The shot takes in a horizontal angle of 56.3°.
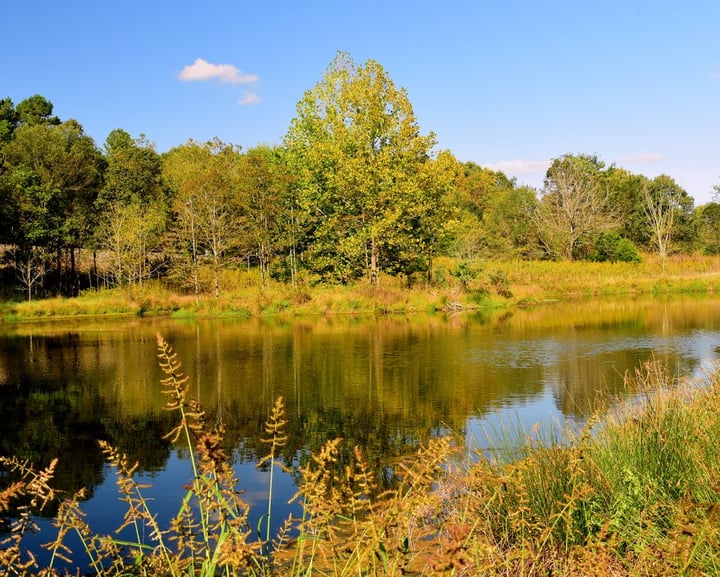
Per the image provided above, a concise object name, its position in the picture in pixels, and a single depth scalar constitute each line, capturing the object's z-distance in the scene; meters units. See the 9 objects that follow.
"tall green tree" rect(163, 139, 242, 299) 39.97
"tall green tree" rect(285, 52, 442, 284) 36.84
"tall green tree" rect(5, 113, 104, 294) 37.44
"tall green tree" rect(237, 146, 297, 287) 39.59
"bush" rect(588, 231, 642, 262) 51.34
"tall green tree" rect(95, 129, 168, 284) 40.78
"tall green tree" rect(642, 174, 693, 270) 55.60
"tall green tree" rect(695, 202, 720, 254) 58.62
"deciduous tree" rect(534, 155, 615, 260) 55.03
